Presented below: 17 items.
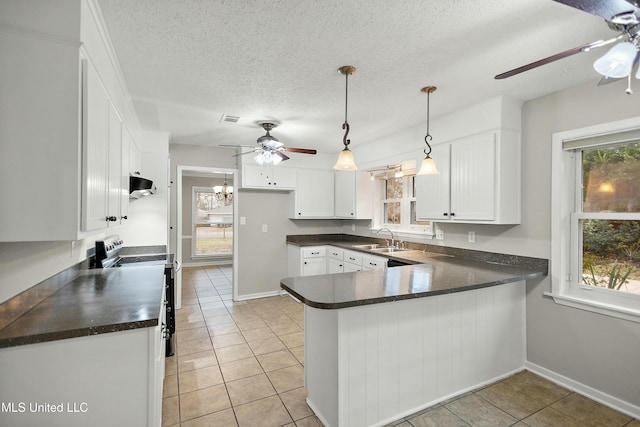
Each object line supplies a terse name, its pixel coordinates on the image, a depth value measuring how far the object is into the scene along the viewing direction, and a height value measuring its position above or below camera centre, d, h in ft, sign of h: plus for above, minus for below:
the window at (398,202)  13.19 +0.58
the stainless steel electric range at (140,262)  8.54 -1.59
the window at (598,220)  7.16 -0.09
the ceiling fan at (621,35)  3.57 +2.39
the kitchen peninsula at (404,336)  5.95 -2.69
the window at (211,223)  25.61 -0.80
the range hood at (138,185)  9.30 +0.87
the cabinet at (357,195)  15.30 +0.99
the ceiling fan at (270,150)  10.87 +2.32
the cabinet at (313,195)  16.22 +1.00
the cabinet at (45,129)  4.07 +1.13
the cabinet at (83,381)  3.85 -2.23
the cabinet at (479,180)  8.67 +1.07
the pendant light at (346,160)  7.61 +1.34
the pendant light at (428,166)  8.03 +1.27
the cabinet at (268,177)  15.05 +1.85
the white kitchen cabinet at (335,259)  14.26 -2.15
